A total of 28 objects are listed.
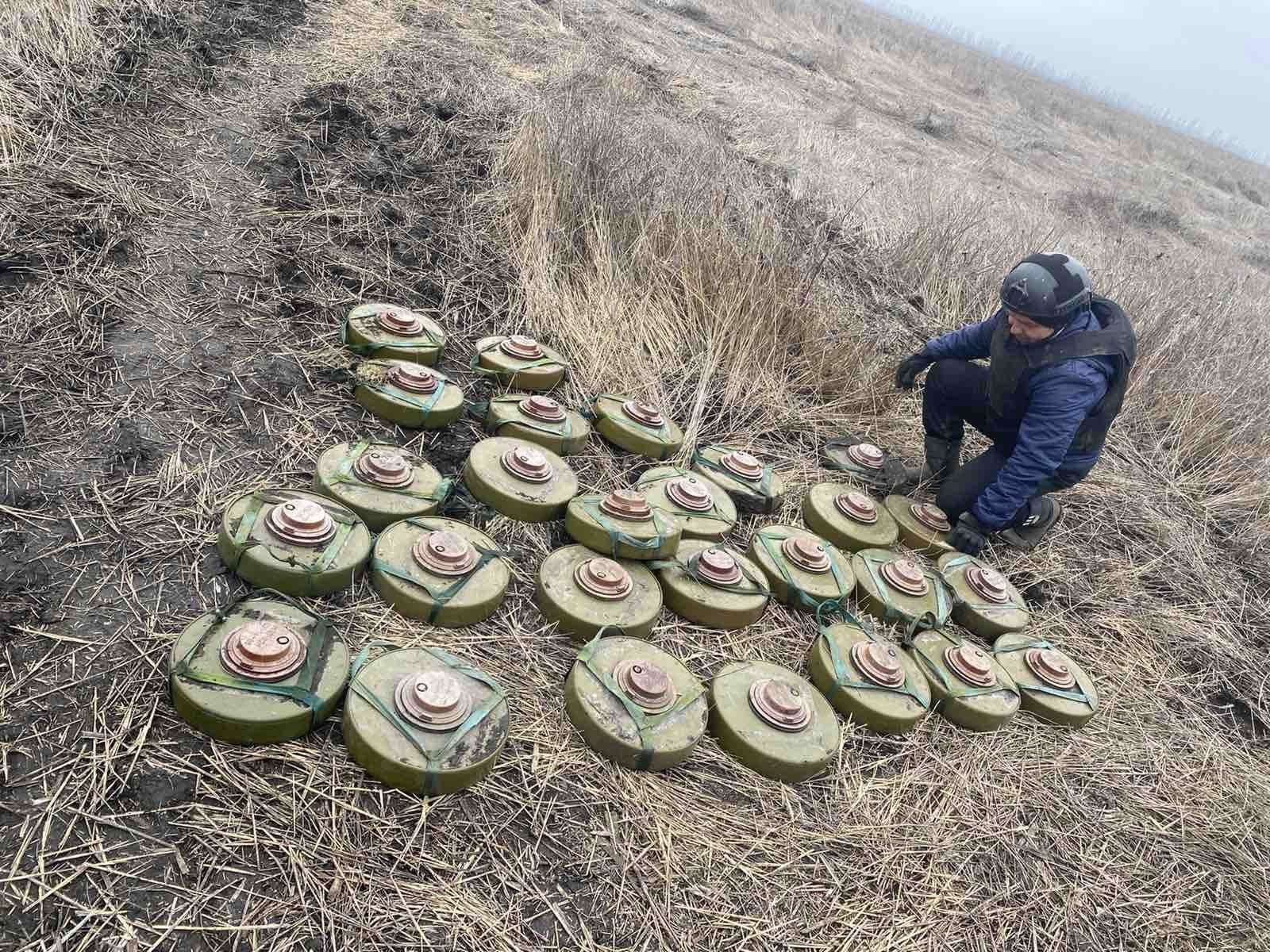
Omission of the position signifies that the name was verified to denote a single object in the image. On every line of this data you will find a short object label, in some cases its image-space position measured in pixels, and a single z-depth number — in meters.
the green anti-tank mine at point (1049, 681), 3.33
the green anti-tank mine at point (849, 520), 3.83
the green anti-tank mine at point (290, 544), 2.59
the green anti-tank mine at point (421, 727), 2.21
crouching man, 3.63
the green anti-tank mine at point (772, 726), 2.67
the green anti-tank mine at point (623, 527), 3.14
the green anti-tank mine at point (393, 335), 3.87
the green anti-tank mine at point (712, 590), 3.17
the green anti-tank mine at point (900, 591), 3.50
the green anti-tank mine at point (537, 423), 3.66
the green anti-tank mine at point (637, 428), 3.93
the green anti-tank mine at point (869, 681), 2.97
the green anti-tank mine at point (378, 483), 2.98
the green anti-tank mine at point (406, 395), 3.56
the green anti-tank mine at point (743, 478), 3.88
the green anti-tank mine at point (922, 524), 4.05
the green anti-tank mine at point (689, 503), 3.53
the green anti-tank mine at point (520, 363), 4.02
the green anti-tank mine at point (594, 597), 2.90
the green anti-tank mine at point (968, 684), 3.13
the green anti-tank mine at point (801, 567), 3.39
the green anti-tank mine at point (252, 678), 2.14
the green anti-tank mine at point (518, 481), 3.27
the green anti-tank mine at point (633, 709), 2.51
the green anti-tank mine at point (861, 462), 4.44
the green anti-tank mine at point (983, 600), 3.67
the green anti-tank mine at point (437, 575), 2.73
